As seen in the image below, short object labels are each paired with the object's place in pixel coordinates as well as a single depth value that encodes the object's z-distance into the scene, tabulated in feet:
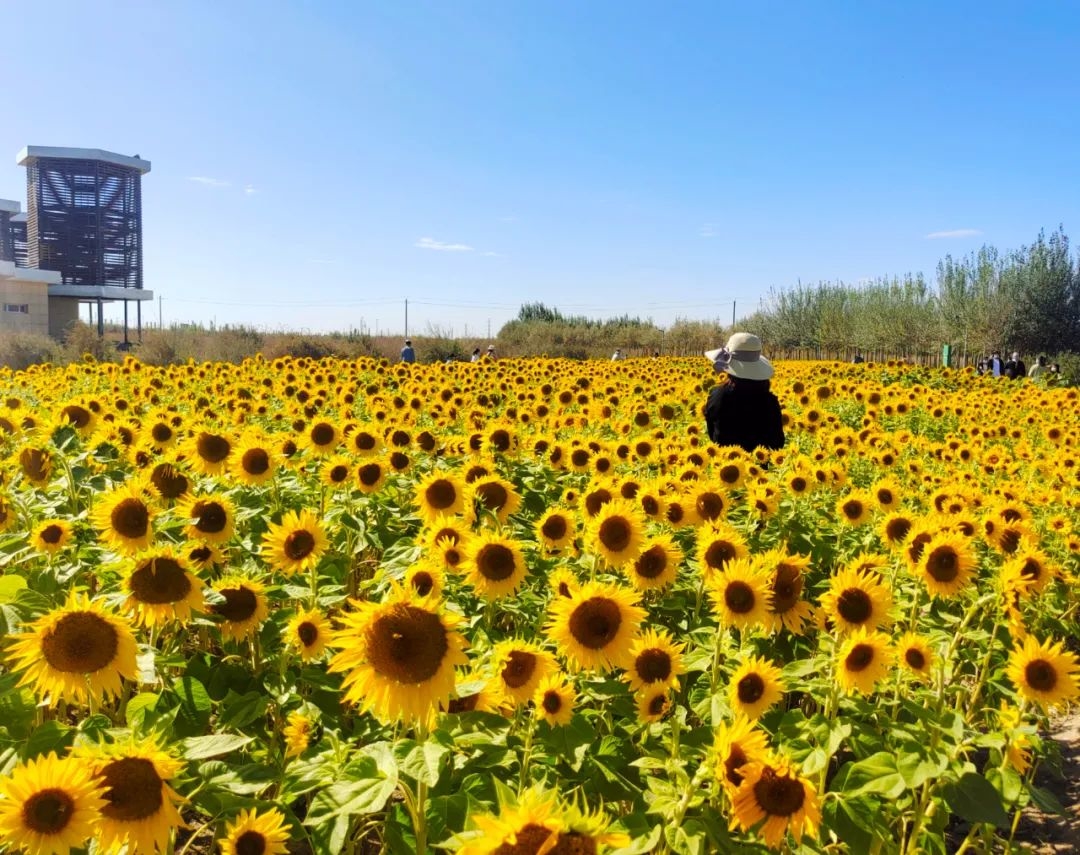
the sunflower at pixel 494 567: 8.91
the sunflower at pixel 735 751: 5.69
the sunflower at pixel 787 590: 8.38
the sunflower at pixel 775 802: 5.51
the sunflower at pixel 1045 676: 7.67
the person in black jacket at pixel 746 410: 21.84
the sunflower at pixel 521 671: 6.79
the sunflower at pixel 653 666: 7.63
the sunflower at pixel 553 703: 6.82
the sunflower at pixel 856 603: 8.05
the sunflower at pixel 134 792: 4.65
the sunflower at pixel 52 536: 9.49
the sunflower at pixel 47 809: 4.21
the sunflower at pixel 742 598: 8.04
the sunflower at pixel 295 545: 9.80
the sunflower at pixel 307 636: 8.24
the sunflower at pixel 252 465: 13.09
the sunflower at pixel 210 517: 9.77
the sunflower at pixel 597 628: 7.20
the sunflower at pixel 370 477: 13.65
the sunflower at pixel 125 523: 8.54
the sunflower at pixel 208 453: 13.25
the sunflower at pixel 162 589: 7.11
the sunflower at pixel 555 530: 11.12
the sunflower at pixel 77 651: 5.82
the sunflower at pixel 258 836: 5.52
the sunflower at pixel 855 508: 13.96
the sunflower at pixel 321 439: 15.88
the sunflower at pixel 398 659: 5.47
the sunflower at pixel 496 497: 11.68
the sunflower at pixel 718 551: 9.11
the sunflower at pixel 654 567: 9.88
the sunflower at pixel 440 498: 11.46
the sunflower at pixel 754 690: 7.41
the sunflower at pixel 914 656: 7.82
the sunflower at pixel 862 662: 7.36
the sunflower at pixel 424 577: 8.32
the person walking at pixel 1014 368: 72.02
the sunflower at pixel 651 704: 7.68
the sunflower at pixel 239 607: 8.35
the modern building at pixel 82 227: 160.25
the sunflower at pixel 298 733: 7.32
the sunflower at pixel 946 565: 9.92
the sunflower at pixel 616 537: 9.80
